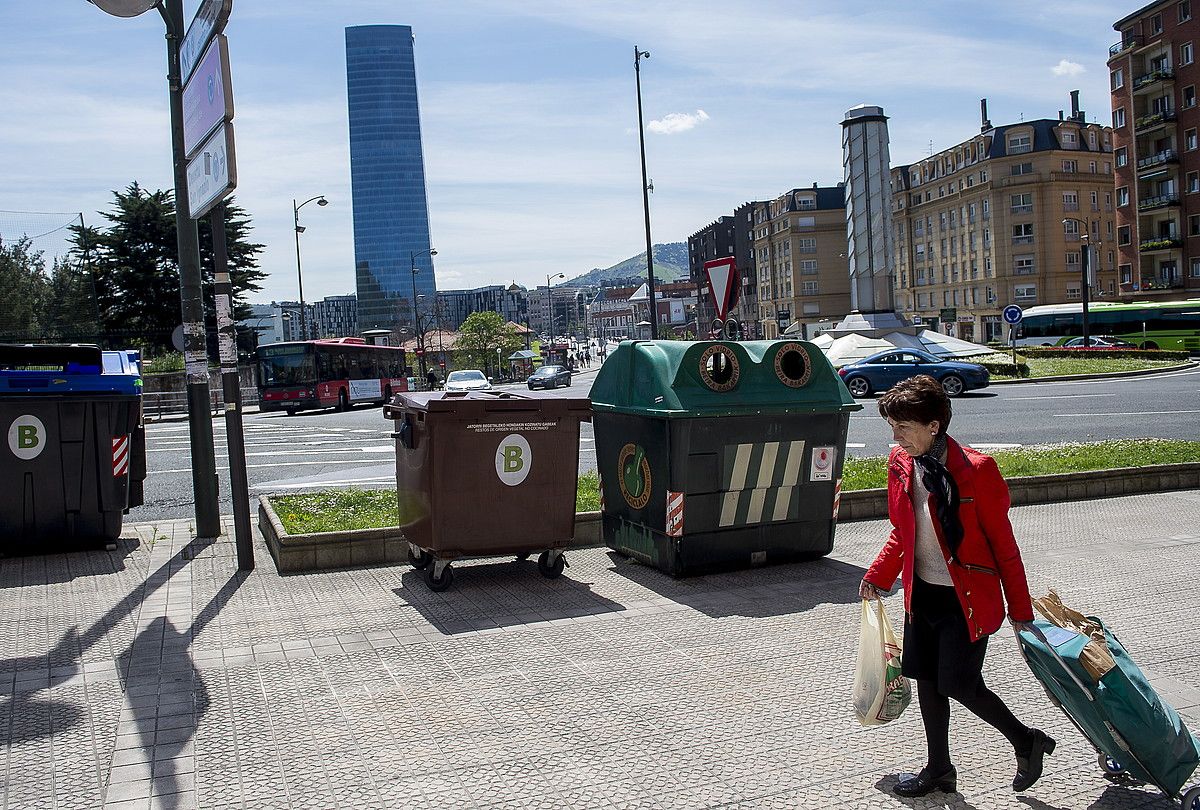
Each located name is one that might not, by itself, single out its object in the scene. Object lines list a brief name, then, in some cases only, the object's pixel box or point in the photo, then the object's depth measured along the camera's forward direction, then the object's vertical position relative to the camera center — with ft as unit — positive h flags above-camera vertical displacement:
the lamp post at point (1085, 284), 146.29 +5.54
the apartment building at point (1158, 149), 198.90 +33.20
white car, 121.26 -2.58
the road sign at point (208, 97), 25.18 +6.84
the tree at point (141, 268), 167.53 +17.32
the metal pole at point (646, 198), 92.84 +13.71
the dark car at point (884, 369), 95.40 -3.03
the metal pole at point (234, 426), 27.50 -1.38
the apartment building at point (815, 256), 356.38 +27.70
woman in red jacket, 12.26 -2.77
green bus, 159.74 -0.20
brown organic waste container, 24.50 -2.75
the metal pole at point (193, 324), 30.89 +1.46
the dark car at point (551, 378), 168.76 -3.69
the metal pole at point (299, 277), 156.82 +13.50
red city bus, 128.06 -0.92
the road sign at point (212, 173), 25.09 +4.95
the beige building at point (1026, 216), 258.98 +27.31
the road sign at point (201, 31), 25.34 +8.57
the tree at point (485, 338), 260.42 +4.75
